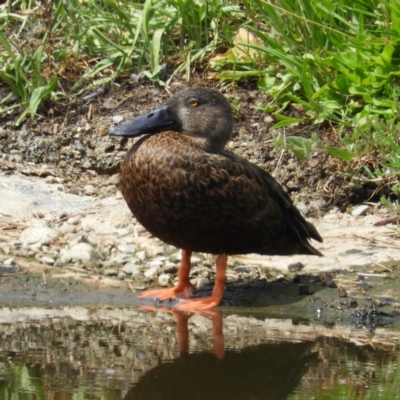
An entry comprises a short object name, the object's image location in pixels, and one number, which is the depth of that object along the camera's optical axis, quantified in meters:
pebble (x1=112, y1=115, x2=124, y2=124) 13.98
